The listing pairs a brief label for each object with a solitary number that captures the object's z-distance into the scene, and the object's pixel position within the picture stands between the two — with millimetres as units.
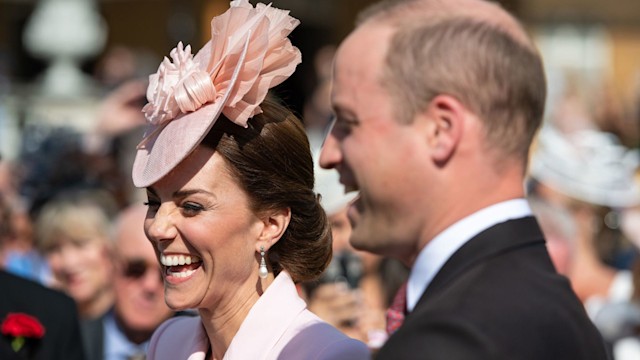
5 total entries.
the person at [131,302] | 10578
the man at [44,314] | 8039
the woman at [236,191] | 5848
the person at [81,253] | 12617
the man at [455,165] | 4262
